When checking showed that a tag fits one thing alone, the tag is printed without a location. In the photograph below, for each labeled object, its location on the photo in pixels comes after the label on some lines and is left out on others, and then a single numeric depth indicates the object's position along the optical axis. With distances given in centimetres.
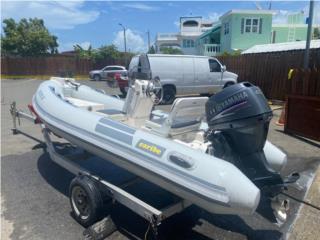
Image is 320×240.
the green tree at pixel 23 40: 4353
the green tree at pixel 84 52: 4041
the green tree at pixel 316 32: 3644
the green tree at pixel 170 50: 5358
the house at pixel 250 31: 3005
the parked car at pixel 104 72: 2865
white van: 1313
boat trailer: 292
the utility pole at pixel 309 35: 1067
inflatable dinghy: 270
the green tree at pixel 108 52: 3870
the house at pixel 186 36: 5475
